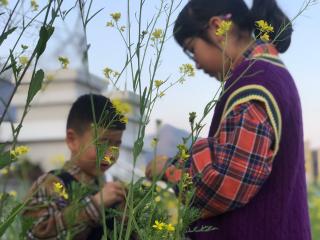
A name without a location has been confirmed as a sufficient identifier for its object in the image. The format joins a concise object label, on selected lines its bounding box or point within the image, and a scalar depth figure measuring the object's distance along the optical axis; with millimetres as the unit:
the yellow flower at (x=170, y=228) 1227
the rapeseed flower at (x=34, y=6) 1314
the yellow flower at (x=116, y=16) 1365
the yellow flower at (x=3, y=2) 1237
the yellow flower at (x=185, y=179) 1261
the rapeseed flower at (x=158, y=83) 1300
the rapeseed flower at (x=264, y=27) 1371
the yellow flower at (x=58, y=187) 1345
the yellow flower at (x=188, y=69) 1365
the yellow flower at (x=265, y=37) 1360
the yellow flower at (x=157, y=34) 1333
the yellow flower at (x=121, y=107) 1244
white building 5990
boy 1937
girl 1837
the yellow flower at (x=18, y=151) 1200
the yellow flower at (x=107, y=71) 1325
